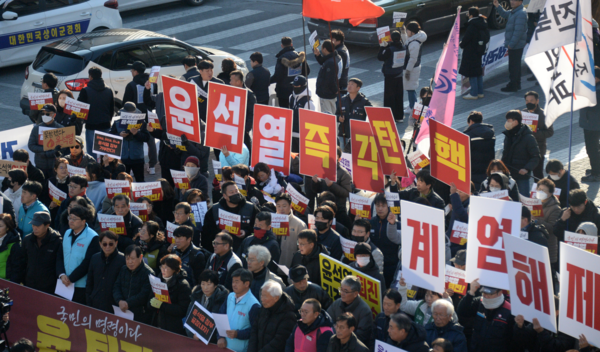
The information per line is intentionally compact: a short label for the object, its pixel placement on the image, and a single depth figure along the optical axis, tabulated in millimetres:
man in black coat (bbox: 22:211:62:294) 15758
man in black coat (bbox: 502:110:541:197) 18969
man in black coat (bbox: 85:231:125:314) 14836
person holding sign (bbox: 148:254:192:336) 13992
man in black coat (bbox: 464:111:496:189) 19125
